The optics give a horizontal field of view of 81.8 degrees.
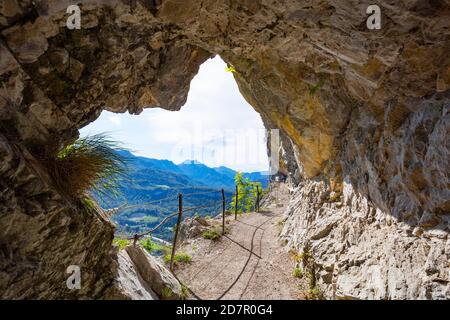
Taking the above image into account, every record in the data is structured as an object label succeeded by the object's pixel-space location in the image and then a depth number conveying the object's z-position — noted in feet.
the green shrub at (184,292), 18.57
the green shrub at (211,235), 34.94
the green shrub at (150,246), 29.78
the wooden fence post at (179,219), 24.04
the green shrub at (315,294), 20.25
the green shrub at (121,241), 20.99
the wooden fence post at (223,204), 37.33
